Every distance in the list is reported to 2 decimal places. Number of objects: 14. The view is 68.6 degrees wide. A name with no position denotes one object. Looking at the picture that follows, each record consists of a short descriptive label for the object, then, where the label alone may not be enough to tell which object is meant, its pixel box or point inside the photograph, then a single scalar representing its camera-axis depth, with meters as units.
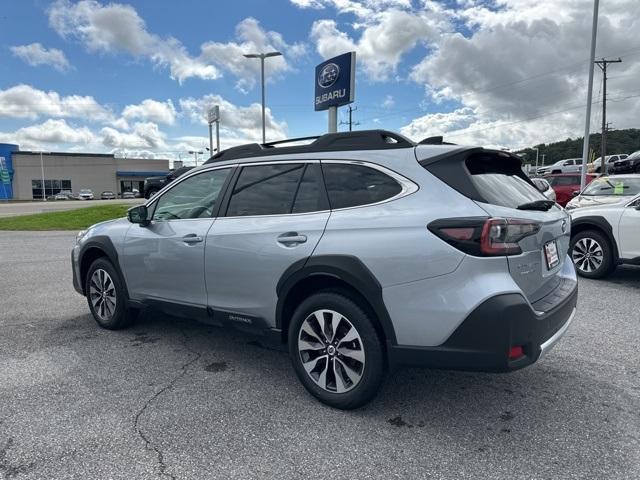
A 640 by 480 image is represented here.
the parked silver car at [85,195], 64.31
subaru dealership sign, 18.48
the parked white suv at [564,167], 38.94
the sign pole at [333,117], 19.48
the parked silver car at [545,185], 12.81
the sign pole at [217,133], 35.58
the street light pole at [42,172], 68.00
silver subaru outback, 2.63
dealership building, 69.62
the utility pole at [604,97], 40.41
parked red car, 18.52
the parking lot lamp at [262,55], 24.83
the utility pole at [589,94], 17.20
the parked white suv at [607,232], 6.74
